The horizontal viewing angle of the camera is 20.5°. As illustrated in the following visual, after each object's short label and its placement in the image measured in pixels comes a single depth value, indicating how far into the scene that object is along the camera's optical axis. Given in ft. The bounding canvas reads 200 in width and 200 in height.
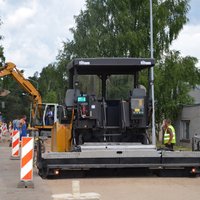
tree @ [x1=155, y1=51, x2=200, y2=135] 124.47
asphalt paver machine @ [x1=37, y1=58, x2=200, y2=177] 46.01
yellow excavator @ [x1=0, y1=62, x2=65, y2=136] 107.65
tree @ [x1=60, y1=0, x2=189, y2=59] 131.23
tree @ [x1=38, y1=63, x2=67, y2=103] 175.83
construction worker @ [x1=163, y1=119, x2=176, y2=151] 61.26
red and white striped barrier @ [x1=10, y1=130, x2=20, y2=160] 69.26
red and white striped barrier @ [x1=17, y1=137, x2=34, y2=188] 40.91
